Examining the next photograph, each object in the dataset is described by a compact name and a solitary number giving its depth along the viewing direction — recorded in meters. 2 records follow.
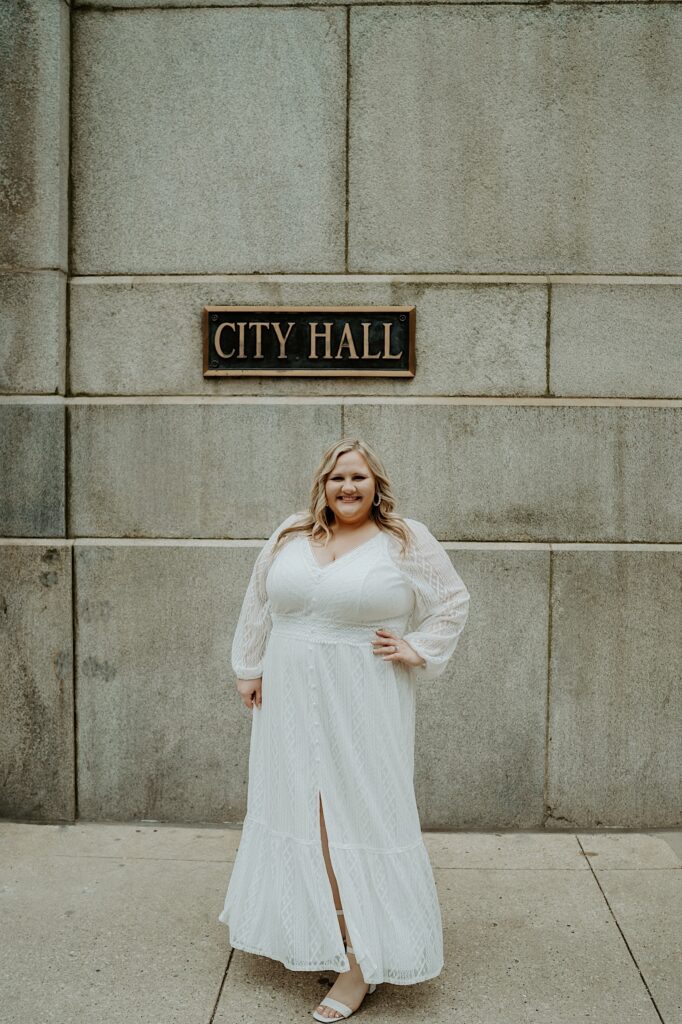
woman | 3.31
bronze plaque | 5.10
